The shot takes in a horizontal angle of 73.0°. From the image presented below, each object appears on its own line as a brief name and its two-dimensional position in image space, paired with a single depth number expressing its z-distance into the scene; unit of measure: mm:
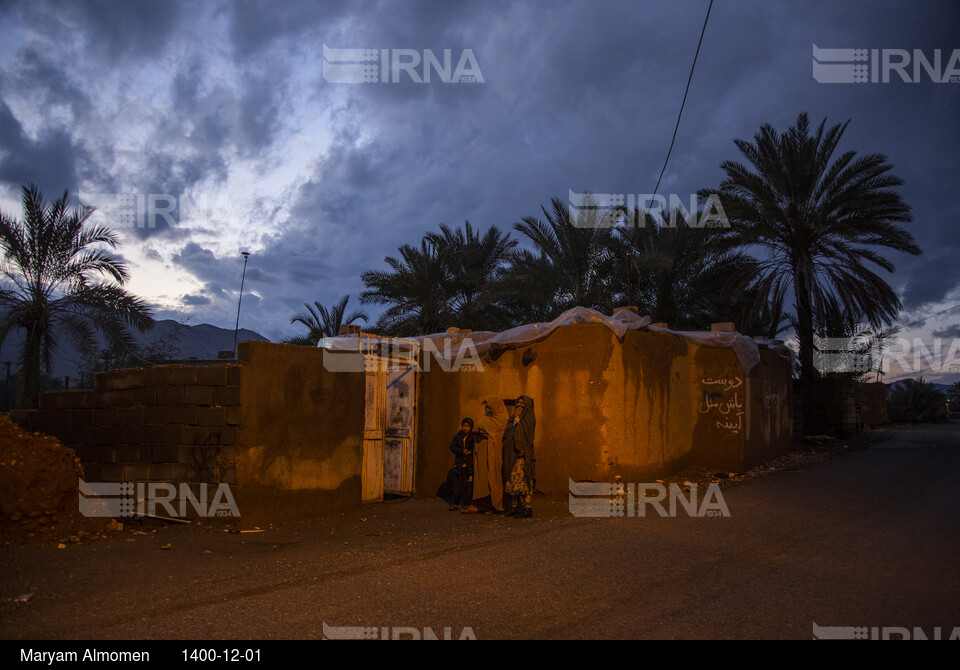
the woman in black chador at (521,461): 8336
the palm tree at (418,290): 19000
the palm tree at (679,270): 17594
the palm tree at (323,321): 23525
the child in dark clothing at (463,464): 8984
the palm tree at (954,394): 73750
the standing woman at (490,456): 8742
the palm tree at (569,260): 17438
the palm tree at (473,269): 18859
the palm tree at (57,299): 12531
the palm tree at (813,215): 16047
